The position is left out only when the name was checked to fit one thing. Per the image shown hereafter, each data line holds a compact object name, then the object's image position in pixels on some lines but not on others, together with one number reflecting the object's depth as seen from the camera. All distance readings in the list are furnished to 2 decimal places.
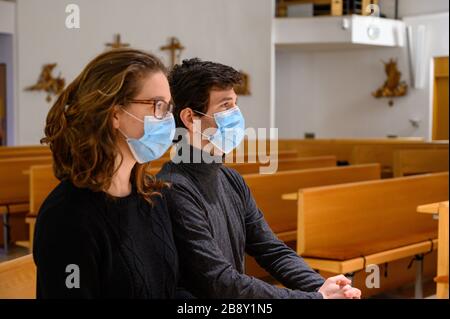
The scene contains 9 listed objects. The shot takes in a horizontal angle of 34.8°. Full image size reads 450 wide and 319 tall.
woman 1.18
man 1.36
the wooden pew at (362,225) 3.80
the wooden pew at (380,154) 7.87
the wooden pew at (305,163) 5.26
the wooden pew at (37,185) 2.78
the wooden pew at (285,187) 3.92
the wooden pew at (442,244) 3.61
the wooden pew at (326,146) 8.27
